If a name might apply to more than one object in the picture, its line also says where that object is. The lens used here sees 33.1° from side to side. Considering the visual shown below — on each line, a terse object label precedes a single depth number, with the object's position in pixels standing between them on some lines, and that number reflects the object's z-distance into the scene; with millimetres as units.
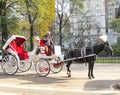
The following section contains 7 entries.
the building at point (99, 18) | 49703
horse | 8399
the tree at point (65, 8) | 32114
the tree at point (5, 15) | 17613
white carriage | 8676
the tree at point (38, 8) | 15616
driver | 8807
